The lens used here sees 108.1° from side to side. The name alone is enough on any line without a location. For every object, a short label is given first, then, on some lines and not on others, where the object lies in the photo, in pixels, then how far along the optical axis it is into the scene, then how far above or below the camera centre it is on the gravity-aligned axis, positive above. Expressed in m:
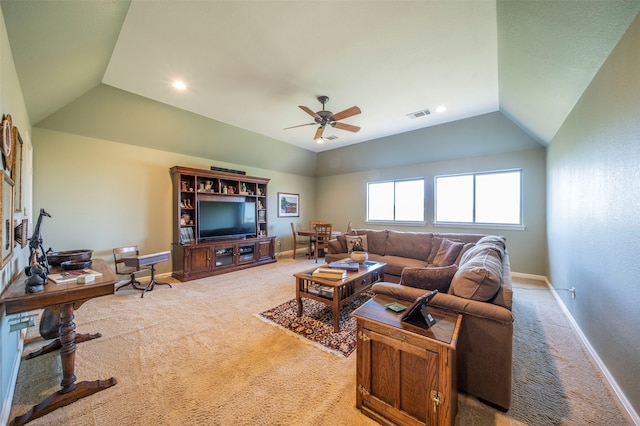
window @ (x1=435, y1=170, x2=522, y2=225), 4.83 +0.30
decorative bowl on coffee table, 3.37 -0.65
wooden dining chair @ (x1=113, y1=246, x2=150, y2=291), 3.72 -0.91
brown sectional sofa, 1.47 -0.64
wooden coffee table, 2.52 -0.94
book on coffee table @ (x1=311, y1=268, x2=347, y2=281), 2.66 -0.73
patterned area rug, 2.27 -1.29
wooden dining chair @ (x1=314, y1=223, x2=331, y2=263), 6.15 -0.63
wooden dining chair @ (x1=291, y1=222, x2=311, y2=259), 6.77 -0.94
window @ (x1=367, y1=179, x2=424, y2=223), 6.07 +0.30
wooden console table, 1.44 -0.66
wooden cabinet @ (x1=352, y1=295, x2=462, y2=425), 1.21 -0.89
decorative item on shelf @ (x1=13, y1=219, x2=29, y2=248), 1.97 -0.19
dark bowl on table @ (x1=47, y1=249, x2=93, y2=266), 2.27 -0.45
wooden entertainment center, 4.51 -0.50
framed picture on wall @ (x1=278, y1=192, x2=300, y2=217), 6.96 +0.22
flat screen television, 4.89 -0.17
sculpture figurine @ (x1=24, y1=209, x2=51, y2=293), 1.49 -0.40
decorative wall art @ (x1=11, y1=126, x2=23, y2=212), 1.87 +0.39
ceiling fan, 3.24 +1.41
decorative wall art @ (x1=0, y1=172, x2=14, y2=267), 1.45 -0.06
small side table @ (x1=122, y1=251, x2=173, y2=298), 3.57 -0.77
